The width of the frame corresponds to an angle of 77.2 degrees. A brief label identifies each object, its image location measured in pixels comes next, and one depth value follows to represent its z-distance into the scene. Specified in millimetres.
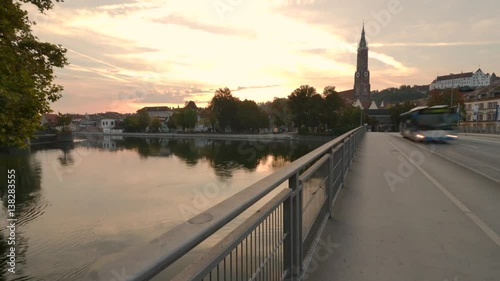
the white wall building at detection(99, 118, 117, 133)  174375
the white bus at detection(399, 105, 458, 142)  22516
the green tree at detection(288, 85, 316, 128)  86812
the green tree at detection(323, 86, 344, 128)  83875
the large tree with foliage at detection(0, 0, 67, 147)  10453
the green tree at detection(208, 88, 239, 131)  109562
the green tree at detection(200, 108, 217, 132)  116800
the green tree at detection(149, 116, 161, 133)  150500
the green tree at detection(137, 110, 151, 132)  151750
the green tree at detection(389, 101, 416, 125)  89869
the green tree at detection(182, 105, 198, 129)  131750
